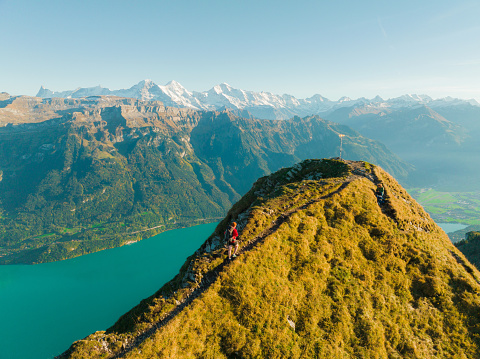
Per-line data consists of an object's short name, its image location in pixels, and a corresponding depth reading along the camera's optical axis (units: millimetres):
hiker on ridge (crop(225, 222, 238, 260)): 20188
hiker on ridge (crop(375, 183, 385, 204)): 33406
